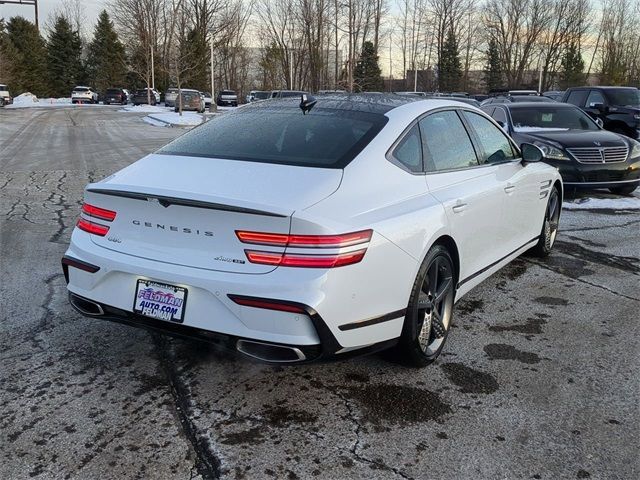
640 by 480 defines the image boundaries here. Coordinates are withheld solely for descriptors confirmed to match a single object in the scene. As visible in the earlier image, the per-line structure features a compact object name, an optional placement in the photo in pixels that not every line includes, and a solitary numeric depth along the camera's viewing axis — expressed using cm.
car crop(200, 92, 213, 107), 4466
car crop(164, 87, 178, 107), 4502
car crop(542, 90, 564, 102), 2725
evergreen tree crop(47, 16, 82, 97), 7088
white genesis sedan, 279
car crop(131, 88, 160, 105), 5172
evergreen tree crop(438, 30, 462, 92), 6388
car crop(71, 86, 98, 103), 5522
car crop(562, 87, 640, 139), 1648
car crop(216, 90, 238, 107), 4797
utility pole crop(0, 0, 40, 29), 3826
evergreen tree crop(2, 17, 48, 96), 6519
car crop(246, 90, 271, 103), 4311
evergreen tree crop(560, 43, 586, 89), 6247
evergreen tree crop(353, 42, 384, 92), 5753
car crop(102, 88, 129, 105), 5600
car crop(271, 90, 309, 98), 2572
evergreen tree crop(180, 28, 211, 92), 5120
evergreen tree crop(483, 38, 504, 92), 6575
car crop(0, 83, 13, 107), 4444
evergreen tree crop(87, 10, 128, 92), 7150
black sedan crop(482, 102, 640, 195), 902
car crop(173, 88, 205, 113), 3847
